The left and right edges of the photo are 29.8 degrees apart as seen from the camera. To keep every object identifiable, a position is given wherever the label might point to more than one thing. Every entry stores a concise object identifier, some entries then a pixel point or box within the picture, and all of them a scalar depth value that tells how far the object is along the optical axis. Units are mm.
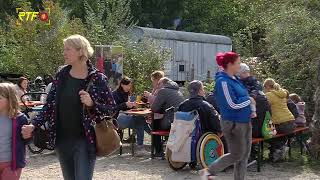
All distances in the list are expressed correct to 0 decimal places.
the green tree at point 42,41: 20797
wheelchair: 8320
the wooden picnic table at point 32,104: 11753
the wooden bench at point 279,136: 8766
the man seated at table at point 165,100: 9688
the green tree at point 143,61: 18016
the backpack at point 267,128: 8812
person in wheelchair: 8445
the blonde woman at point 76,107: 4684
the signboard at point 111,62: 16047
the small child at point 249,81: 8164
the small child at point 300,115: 10383
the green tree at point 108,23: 21234
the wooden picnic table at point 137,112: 10109
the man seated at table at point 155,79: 10545
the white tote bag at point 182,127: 8352
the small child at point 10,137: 4867
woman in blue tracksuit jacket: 6703
